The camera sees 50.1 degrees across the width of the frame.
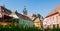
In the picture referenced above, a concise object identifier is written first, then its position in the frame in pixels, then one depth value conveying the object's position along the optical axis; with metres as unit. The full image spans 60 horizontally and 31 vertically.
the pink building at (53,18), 19.19
